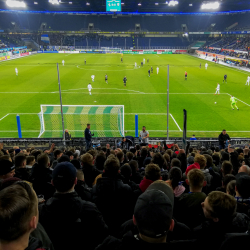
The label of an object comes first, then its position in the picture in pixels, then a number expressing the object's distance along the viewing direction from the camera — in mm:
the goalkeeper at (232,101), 21442
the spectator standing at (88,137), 12940
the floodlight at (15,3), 86188
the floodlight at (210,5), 80875
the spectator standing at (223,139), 12805
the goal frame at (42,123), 17472
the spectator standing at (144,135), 13258
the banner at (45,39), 103688
